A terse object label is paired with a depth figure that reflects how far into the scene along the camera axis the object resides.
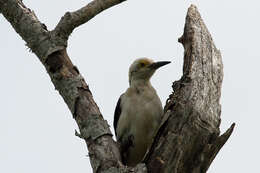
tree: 10.54
